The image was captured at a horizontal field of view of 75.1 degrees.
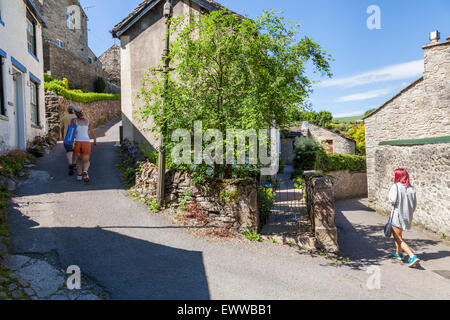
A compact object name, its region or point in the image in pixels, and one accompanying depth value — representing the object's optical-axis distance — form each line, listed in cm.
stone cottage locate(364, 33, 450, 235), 936
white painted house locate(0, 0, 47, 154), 929
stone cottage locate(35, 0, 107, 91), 2259
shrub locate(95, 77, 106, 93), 2827
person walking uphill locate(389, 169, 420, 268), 600
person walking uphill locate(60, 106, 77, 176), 824
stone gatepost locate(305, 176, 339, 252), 637
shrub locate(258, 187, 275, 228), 740
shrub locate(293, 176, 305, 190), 1393
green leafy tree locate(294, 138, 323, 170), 1928
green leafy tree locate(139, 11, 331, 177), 641
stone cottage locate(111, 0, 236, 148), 1136
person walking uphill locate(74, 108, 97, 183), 805
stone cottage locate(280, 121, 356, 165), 2750
